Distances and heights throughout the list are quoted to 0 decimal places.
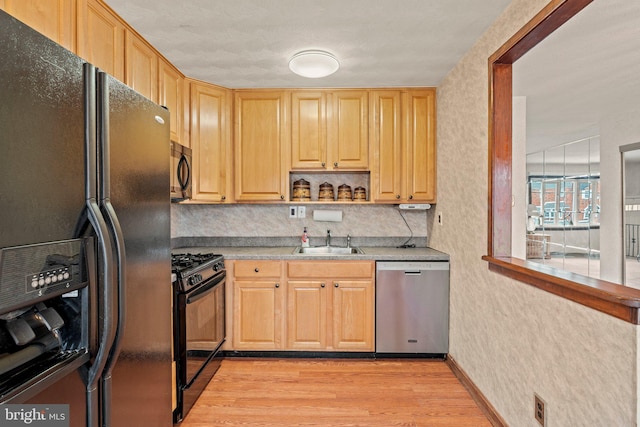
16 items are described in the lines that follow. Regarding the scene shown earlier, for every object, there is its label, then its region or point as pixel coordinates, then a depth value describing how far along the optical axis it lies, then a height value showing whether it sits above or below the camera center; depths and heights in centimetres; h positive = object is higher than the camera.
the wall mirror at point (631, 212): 356 -1
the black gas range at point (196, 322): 193 -74
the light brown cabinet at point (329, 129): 301 +74
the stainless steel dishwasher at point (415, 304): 271 -77
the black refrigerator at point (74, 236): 74 -7
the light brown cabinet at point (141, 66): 199 +93
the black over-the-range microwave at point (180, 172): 229 +27
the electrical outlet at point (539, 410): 151 -92
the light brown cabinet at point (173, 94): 241 +89
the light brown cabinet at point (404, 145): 299 +59
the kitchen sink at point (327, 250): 316 -39
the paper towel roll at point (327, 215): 327 -5
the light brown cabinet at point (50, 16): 124 +79
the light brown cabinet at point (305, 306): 274 -80
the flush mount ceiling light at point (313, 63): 228 +103
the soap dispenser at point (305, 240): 323 -29
